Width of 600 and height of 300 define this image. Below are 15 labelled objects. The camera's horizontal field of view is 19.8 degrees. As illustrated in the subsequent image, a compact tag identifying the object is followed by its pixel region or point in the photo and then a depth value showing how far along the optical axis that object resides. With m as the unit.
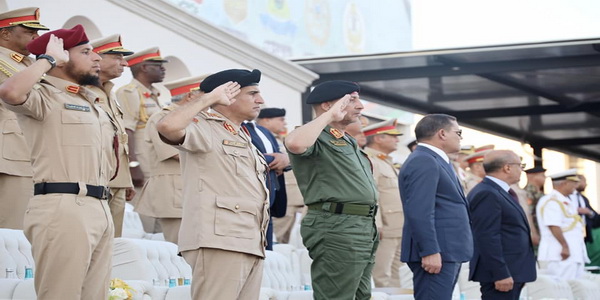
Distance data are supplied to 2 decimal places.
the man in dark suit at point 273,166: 10.80
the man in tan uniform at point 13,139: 10.84
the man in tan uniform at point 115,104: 11.72
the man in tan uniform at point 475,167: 20.82
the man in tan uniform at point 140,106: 14.19
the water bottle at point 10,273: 10.17
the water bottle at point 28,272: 10.36
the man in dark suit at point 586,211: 21.62
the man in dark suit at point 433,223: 10.33
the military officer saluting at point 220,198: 8.40
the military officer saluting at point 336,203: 9.42
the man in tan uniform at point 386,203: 17.31
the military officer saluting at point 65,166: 8.15
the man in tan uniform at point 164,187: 12.89
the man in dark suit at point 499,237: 12.11
